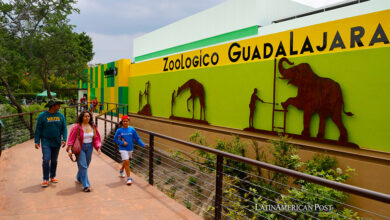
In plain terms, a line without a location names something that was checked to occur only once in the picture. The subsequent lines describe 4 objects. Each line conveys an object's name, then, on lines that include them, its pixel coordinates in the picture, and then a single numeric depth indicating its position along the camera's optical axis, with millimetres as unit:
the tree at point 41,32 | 14078
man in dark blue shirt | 4965
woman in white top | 4789
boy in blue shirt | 5465
